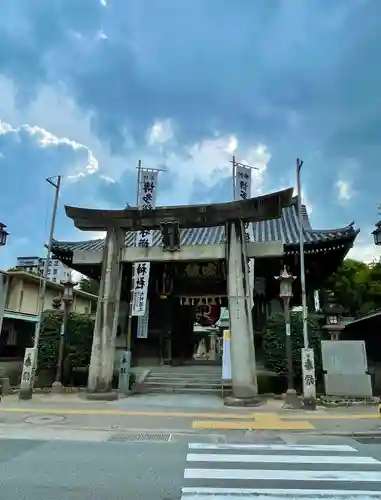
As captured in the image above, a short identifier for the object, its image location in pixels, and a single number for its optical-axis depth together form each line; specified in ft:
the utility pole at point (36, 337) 45.29
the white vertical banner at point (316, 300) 67.54
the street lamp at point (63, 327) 51.96
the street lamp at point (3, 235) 45.39
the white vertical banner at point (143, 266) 53.98
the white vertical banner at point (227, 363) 48.96
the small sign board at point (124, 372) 53.06
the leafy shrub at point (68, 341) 55.42
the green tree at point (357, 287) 106.63
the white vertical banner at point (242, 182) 53.62
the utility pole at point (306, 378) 40.42
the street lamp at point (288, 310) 44.67
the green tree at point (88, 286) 142.96
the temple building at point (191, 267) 48.93
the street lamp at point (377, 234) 41.42
